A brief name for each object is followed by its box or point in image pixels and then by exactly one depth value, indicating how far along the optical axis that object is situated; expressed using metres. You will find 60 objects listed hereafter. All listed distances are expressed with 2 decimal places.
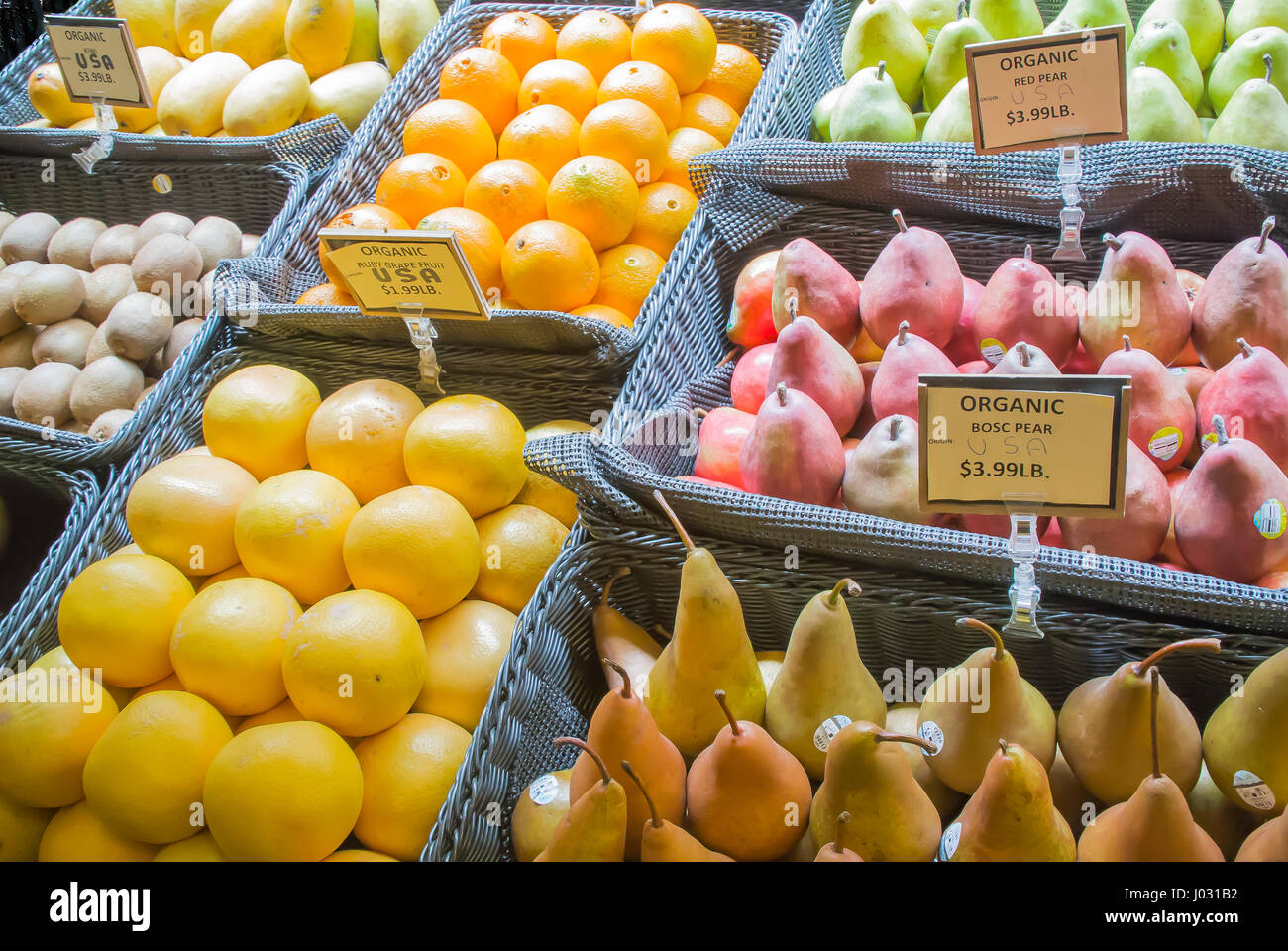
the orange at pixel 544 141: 1.59
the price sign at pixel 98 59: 1.78
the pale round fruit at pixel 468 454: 1.16
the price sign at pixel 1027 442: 0.81
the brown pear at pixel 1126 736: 0.77
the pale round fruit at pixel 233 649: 0.98
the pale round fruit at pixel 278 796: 0.87
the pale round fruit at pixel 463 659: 1.05
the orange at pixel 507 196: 1.52
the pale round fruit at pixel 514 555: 1.16
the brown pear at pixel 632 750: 0.81
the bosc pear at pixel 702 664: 0.88
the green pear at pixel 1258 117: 1.34
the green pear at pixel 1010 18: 1.59
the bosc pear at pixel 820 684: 0.85
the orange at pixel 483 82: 1.72
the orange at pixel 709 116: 1.77
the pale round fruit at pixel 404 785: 0.95
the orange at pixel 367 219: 1.49
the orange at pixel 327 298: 1.52
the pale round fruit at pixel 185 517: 1.12
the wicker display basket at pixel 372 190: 1.31
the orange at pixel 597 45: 1.76
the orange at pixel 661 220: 1.59
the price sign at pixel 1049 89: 1.18
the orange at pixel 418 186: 1.56
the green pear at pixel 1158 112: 1.39
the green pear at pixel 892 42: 1.64
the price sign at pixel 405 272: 1.21
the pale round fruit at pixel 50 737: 0.98
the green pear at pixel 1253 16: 1.51
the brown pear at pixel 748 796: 0.79
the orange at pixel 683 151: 1.67
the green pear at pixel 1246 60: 1.42
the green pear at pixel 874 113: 1.53
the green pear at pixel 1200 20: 1.55
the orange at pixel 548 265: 1.39
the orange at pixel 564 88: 1.68
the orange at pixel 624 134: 1.54
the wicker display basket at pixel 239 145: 1.83
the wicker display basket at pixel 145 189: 1.86
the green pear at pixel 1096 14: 1.54
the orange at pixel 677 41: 1.71
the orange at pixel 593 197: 1.46
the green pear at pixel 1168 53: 1.46
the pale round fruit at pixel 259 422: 1.24
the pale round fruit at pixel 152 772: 0.92
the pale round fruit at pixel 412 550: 1.04
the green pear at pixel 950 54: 1.54
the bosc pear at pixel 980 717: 0.79
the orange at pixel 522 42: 1.82
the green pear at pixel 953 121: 1.47
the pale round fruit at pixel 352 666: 0.95
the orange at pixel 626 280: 1.50
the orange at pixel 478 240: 1.45
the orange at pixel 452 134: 1.64
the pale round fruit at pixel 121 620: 1.02
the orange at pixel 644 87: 1.64
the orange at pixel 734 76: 1.85
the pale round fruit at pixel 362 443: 1.20
